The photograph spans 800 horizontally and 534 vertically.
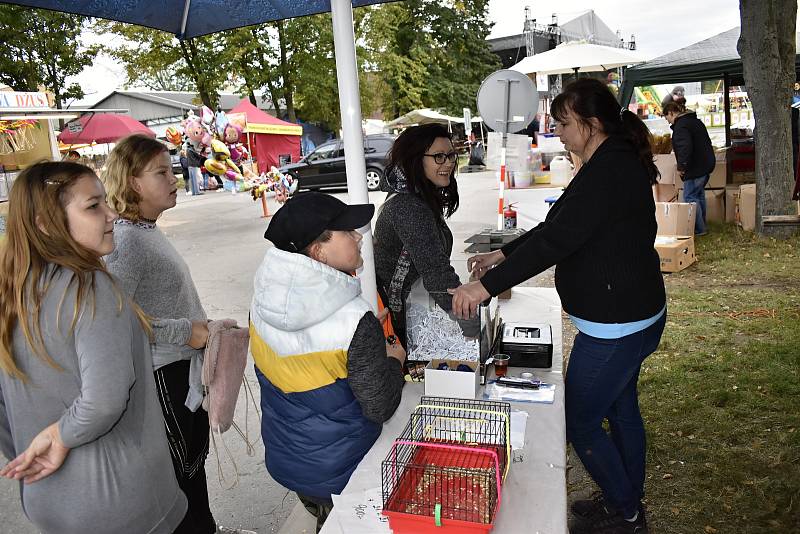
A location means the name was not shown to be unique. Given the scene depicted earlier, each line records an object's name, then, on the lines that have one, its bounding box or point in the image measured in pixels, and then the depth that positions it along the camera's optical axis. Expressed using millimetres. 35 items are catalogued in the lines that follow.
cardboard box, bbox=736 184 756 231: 8922
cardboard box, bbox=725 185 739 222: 9788
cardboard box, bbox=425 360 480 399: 2270
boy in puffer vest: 1777
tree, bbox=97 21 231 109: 20828
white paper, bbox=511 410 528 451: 2012
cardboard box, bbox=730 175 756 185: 10281
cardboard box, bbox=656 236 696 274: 7301
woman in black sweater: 2236
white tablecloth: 1641
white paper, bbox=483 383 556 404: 2320
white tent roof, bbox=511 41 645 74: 12102
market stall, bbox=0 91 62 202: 15774
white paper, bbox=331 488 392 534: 1654
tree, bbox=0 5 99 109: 18750
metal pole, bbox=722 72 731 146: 11221
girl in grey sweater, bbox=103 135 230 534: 2252
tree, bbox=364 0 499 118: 32969
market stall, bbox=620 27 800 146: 10234
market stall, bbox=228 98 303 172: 18094
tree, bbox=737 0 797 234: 8070
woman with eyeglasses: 2572
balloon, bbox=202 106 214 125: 14117
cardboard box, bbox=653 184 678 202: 9594
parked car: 18719
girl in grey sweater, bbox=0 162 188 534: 1577
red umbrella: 19156
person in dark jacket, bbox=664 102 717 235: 8531
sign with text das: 15805
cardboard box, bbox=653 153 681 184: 9461
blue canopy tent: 3025
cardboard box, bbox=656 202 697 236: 7820
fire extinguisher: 7531
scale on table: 2611
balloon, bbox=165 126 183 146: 14859
